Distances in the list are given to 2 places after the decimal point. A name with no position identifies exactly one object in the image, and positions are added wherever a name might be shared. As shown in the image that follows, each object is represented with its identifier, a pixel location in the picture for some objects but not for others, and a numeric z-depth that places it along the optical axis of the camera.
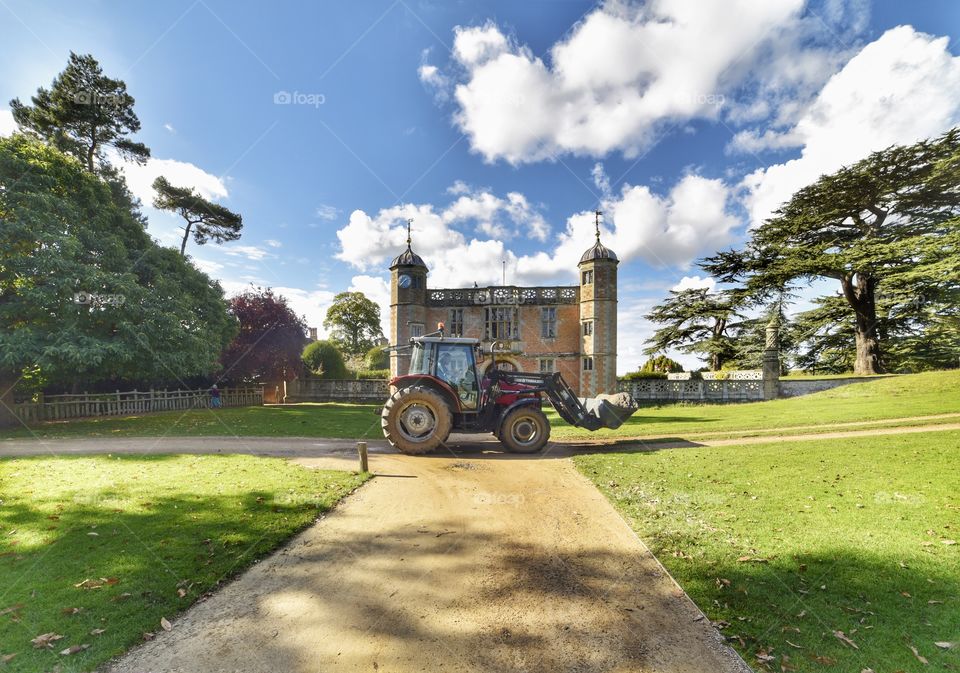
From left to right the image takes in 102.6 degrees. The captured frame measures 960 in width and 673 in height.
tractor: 10.07
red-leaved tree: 27.45
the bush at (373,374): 34.28
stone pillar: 23.22
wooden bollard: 8.27
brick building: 27.53
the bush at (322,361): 32.09
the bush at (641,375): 29.34
